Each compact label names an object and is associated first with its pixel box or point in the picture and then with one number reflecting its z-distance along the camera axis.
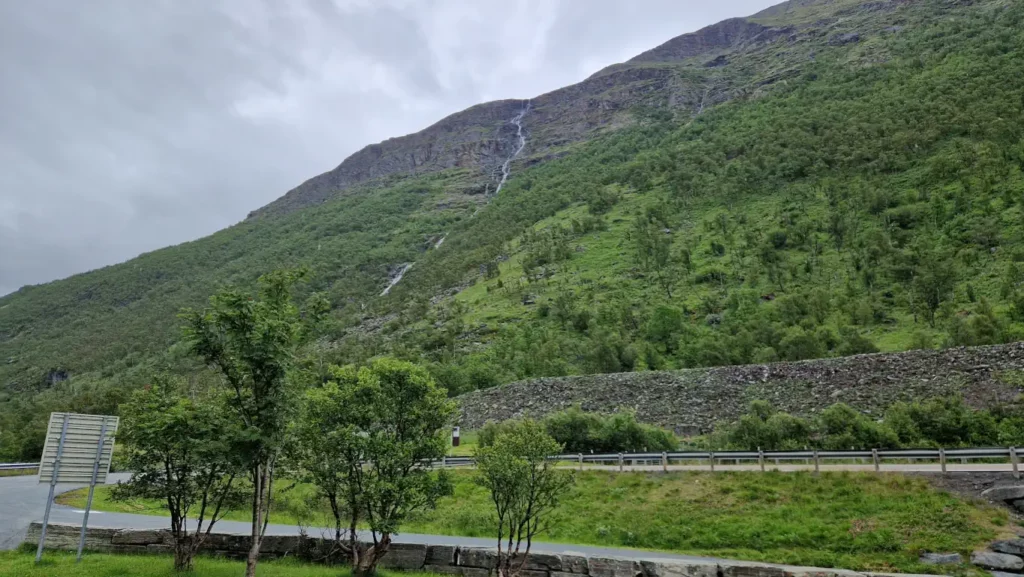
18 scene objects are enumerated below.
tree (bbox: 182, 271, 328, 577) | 10.32
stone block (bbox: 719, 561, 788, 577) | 12.80
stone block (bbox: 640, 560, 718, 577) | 13.05
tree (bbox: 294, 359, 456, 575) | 12.56
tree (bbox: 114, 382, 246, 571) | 11.20
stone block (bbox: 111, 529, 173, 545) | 14.34
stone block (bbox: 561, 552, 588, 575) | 13.52
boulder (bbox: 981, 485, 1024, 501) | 16.24
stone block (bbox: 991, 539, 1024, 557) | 14.28
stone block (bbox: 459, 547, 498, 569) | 14.12
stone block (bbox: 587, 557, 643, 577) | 13.16
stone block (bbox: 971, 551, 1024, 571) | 13.95
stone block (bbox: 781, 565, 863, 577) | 12.47
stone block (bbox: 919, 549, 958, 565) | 14.46
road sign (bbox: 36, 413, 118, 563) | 12.82
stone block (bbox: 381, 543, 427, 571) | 14.58
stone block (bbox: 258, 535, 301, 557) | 14.77
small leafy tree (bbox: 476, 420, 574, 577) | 13.27
